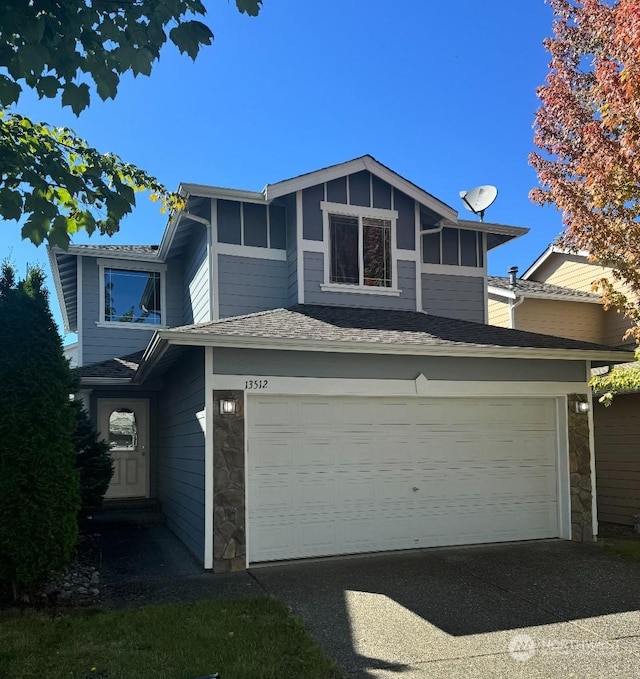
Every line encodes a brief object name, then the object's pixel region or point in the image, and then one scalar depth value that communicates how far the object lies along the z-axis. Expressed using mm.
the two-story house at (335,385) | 8117
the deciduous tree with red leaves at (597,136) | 8125
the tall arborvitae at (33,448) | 6215
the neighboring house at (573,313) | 11648
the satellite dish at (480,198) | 14586
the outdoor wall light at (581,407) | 9609
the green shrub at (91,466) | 9352
